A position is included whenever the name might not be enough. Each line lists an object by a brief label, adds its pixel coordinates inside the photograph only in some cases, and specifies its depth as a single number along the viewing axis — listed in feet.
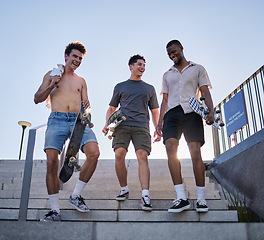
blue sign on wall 19.36
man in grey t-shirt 12.11
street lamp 36.26
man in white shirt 10.29
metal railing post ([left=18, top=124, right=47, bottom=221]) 8.83
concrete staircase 7.65
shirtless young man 10.32
